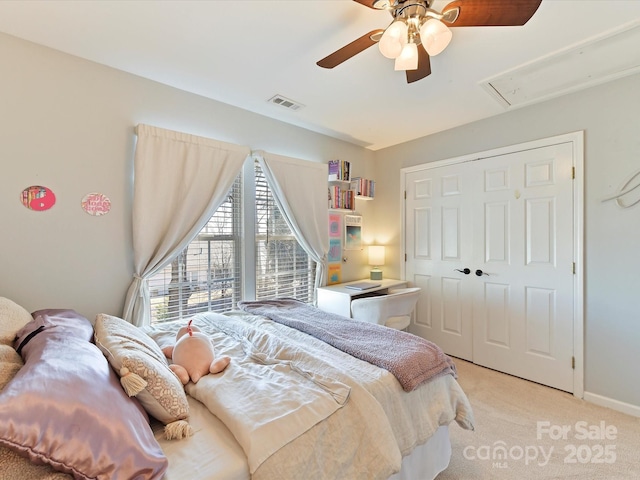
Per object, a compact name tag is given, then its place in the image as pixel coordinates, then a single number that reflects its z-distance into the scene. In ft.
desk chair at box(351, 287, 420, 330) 8.58
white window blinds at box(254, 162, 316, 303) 9.58
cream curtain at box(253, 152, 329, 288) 9.48
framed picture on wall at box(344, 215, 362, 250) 11.94
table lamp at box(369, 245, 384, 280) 12.33
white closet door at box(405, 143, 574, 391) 8.31
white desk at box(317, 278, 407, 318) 9.64
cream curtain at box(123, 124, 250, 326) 6.97
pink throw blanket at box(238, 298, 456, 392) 4.58
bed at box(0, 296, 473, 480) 2.48
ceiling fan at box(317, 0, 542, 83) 4.02
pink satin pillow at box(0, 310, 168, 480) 2.25
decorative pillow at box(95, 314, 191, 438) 3.35
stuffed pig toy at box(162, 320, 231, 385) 4.37
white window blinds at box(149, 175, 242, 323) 7.77
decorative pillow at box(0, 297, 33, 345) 3.88
